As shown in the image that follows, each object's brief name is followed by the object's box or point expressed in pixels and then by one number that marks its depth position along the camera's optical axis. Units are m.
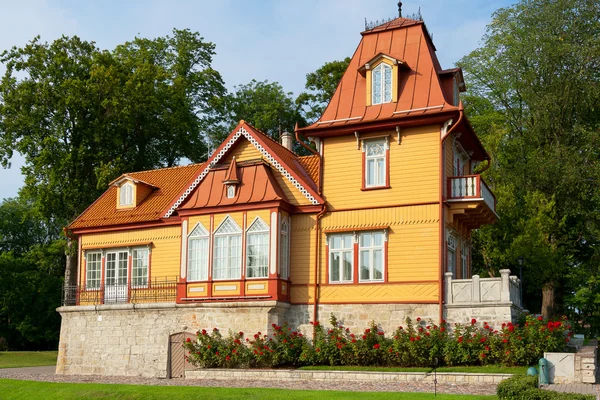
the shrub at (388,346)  20.55
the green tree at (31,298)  47.50
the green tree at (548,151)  32.84
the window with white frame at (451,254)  24.53
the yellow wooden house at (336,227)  23.48
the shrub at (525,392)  13.96
